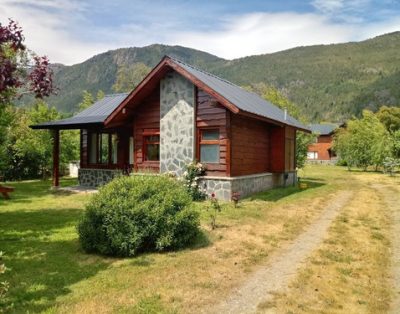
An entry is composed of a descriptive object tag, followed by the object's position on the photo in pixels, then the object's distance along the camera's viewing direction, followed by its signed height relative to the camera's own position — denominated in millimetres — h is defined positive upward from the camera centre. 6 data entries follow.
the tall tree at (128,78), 60356 +13043
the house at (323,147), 67500 +1529
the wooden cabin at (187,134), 15586 +1035
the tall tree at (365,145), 38969 +1150
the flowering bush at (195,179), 15686 -1025
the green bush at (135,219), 7836 -1406
